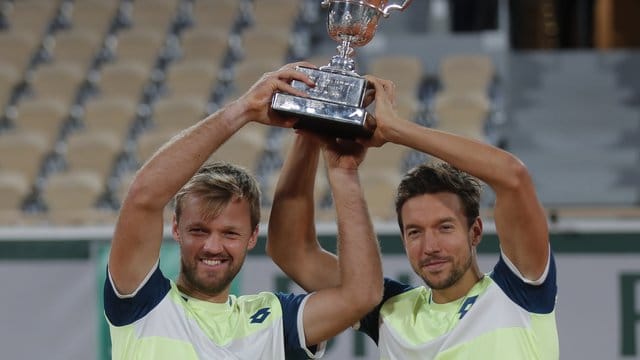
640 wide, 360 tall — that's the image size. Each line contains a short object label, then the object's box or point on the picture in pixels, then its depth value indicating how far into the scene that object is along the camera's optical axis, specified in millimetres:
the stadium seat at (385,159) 14717
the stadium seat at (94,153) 15678
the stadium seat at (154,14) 20008
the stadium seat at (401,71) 17078
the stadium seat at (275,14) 19316
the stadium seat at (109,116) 16927
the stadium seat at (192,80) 17655
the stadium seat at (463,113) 15403
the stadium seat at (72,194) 14387
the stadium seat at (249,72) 17174
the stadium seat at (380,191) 13104
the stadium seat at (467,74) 16886
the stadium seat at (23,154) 15747
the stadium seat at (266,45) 18135
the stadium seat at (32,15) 20126
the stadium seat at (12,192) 14676
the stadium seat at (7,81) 17888
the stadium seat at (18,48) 18959
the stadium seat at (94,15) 20016
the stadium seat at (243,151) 14964
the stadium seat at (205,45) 18698
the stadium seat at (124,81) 17905
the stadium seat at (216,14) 19604
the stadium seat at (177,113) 16433
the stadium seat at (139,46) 18973
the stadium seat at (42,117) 16968
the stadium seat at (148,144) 15403
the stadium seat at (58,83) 17957
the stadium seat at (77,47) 19055
